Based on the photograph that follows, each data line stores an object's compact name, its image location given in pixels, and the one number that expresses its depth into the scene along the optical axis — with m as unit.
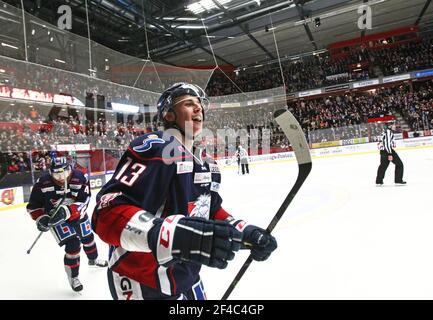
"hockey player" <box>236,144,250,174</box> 11.06
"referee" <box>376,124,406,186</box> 6.00
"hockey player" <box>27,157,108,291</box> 2.68
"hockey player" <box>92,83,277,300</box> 0.77
